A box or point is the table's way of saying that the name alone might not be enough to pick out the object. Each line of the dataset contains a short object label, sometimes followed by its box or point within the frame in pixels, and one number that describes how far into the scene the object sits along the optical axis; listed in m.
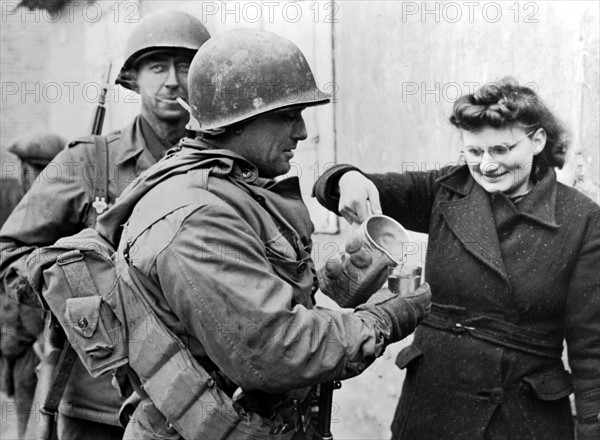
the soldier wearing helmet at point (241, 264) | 2.56
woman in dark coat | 3.48
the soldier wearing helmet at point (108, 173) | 4.02
